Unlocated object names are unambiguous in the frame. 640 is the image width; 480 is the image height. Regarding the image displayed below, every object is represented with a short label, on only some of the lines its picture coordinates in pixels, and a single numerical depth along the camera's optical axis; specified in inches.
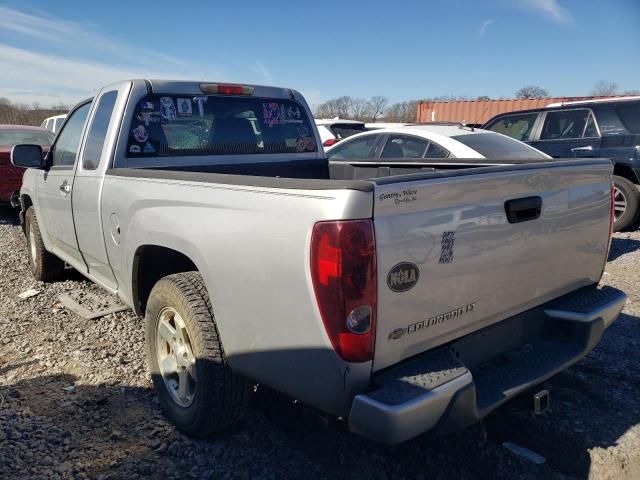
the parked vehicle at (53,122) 599.6
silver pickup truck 69.9
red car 323.0
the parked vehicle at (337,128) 484.4
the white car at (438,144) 230.7
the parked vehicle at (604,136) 287.2
